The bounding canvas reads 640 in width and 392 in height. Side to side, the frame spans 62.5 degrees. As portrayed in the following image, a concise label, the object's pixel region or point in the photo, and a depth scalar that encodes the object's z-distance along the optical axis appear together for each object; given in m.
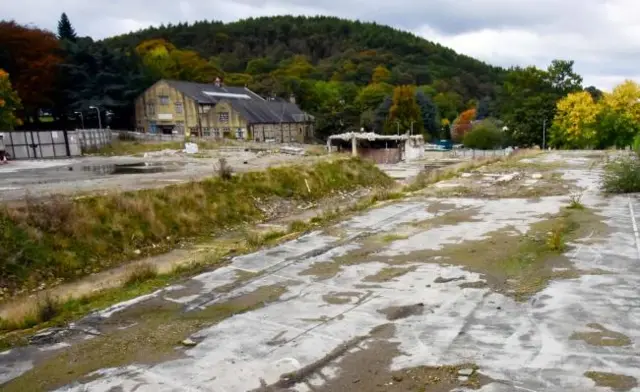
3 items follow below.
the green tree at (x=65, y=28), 65.62
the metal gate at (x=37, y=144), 29.81
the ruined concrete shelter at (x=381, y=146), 45.50
